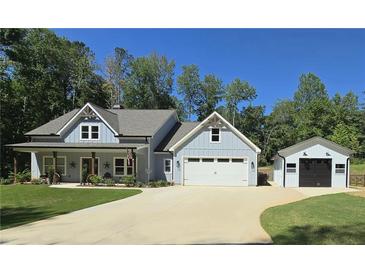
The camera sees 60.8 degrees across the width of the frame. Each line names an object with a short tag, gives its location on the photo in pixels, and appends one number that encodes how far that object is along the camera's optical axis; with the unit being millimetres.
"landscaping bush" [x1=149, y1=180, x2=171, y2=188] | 21523
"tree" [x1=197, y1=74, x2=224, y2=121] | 45175
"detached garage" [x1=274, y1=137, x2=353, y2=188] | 22422
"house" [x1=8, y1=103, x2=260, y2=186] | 22938
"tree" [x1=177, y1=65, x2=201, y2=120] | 44438
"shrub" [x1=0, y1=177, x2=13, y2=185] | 22316
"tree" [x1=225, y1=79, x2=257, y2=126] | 46406
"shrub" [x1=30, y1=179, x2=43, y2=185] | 21938
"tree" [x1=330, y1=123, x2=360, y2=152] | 41188
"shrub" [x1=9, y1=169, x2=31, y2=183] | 22705
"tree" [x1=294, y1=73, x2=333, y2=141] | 43166
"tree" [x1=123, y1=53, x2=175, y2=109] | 40656
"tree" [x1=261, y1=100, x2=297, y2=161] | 45681
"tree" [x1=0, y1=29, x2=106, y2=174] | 27281
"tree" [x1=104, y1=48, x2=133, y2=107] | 41812
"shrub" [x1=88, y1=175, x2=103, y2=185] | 21453
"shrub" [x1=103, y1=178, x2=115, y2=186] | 21344
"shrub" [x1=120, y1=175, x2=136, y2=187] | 21406
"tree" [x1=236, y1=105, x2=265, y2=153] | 47406
